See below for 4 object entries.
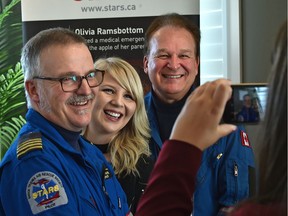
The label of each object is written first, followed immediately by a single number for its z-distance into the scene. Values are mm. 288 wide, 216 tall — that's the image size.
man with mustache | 1604
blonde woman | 2775
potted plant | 4625
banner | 4219
